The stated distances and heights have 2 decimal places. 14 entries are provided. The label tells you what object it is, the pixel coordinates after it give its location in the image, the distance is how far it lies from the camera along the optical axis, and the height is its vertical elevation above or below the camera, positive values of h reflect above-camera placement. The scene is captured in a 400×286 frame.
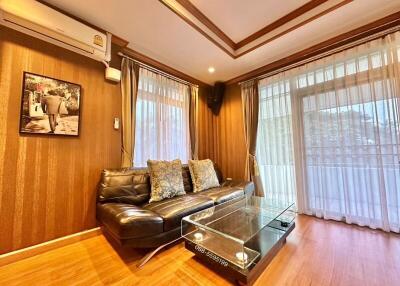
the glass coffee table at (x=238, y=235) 1.37 -0.82
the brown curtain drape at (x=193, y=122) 3.42 +0.62
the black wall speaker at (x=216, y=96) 3.83 +1.25
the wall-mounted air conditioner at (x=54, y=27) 1.62 +1.31
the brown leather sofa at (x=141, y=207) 1.54 -0.57
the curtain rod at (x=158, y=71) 2.59 +1.39
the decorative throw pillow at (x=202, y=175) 2.77 -0.36
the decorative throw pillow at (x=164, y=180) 2.24 -0.34
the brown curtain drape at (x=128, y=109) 2.46 +0.65
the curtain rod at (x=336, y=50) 2.11 +1.40
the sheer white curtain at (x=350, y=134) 2.12 +0.23
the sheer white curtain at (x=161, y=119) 2.71 +0.58
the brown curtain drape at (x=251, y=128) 3.25 +0.46
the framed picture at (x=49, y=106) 1.77 +0.54
